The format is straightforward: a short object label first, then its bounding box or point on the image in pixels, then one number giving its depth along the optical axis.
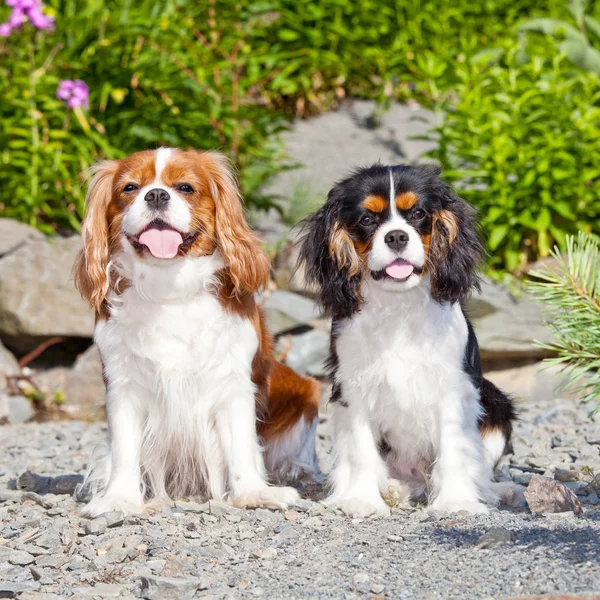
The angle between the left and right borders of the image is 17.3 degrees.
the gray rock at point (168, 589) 5.65
